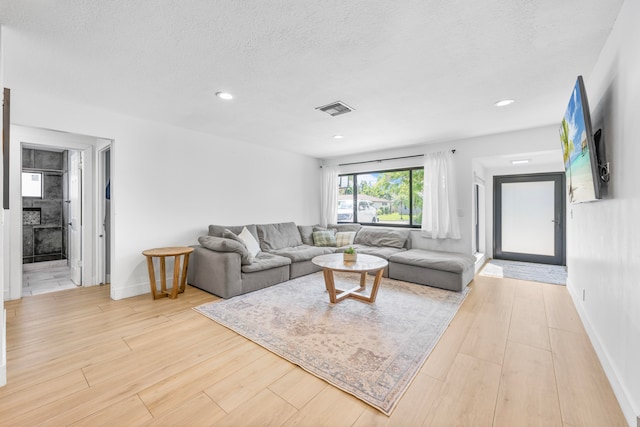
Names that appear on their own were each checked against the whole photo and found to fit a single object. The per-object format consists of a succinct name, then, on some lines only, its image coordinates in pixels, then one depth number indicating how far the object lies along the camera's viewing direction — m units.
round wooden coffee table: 3.22
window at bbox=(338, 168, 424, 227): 5.42
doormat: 4.43
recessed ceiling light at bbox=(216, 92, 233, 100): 2.83
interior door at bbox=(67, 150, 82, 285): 4.12
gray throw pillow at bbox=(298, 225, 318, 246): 5.71
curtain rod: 5.13
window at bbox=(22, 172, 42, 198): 5.40
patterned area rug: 1.90
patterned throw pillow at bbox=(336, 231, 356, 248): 5.54
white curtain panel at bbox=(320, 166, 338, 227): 6.32
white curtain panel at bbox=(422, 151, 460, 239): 4.68
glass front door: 5.39
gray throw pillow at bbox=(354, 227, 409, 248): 5.08
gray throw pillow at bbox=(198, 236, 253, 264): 3.56
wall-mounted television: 1.75
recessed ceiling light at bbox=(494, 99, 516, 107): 2.97
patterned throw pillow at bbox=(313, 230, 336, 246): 5.54
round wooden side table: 3.36
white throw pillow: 4.26
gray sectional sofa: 3.56
